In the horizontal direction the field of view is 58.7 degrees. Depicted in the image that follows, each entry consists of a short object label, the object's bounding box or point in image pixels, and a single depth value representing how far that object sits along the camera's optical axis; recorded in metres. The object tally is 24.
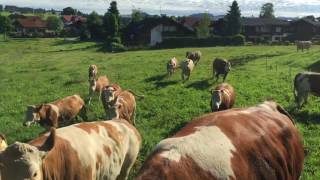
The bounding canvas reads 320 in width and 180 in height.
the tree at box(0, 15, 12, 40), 61.94
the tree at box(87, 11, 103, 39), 52.03
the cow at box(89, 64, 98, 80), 18.79
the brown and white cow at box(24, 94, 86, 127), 10.12
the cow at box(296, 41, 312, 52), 30.76
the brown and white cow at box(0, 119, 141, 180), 3.73
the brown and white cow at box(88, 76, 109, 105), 14.29
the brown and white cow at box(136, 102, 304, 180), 2.24
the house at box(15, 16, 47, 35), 76.78
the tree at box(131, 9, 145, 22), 56.78
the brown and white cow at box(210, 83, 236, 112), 11.13
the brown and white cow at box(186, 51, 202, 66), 23.72
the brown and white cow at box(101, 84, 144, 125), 9.75
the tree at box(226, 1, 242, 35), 50.31
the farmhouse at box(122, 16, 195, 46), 48.47
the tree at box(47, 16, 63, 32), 76.81
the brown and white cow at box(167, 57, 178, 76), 18.94
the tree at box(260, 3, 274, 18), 93.85
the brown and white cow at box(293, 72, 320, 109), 12.68
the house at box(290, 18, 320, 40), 54.73
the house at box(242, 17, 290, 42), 61.23
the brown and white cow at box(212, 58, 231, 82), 17.78
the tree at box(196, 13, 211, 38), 48.24
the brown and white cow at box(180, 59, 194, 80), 17.86
